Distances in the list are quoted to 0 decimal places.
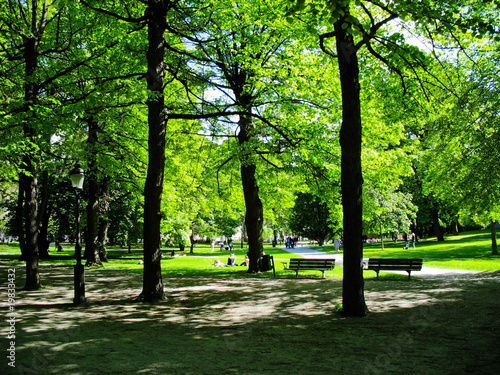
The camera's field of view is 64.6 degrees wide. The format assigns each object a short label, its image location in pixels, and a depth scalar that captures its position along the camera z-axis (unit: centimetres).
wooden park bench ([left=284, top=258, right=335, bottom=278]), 1546
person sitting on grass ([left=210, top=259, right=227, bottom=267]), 2248
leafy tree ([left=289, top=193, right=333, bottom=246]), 5209
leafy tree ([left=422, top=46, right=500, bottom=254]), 1400
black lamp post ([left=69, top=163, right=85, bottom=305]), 966
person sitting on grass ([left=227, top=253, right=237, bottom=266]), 2232
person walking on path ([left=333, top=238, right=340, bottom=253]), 3858
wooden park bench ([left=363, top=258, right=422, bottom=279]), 1428
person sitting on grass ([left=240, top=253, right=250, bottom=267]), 2132
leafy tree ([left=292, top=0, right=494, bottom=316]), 809
